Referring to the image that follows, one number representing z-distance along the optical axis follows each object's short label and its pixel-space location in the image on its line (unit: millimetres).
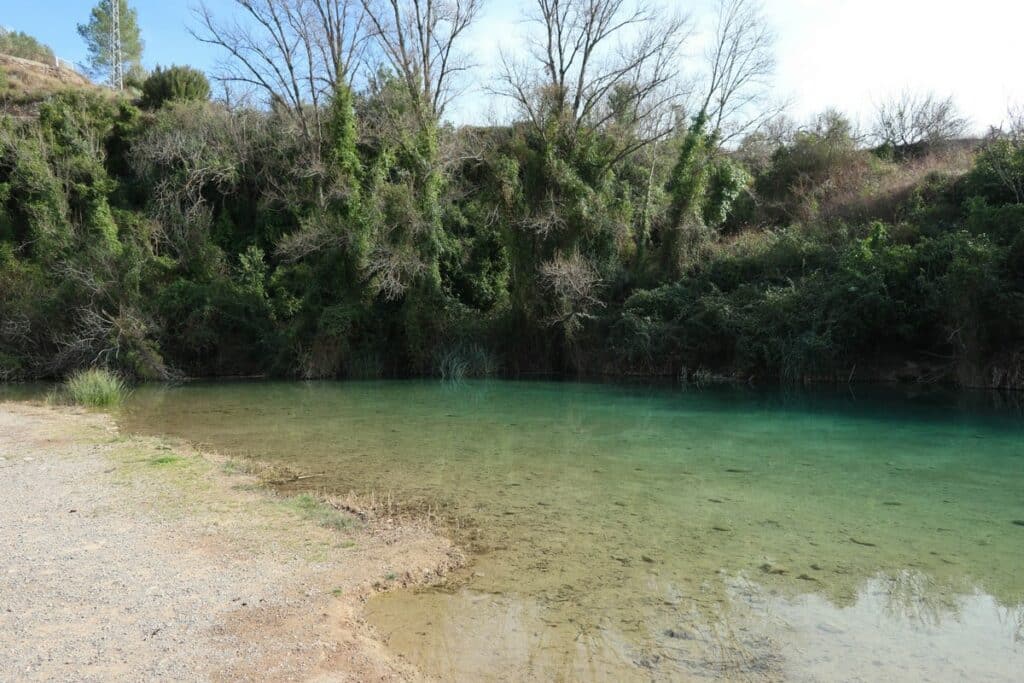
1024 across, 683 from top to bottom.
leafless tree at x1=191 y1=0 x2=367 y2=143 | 30156
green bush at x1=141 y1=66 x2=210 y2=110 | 36625
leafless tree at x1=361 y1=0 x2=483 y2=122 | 31891
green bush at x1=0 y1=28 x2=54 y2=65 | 52156
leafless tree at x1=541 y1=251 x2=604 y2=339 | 25266
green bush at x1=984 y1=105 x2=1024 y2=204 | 21719
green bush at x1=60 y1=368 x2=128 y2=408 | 18016
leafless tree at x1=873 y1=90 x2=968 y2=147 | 33969
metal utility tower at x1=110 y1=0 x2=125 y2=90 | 62625
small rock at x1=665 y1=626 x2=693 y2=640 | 5184
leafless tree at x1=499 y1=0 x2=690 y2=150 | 27250
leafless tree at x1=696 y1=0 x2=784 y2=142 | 32625
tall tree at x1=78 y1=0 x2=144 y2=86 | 66938
